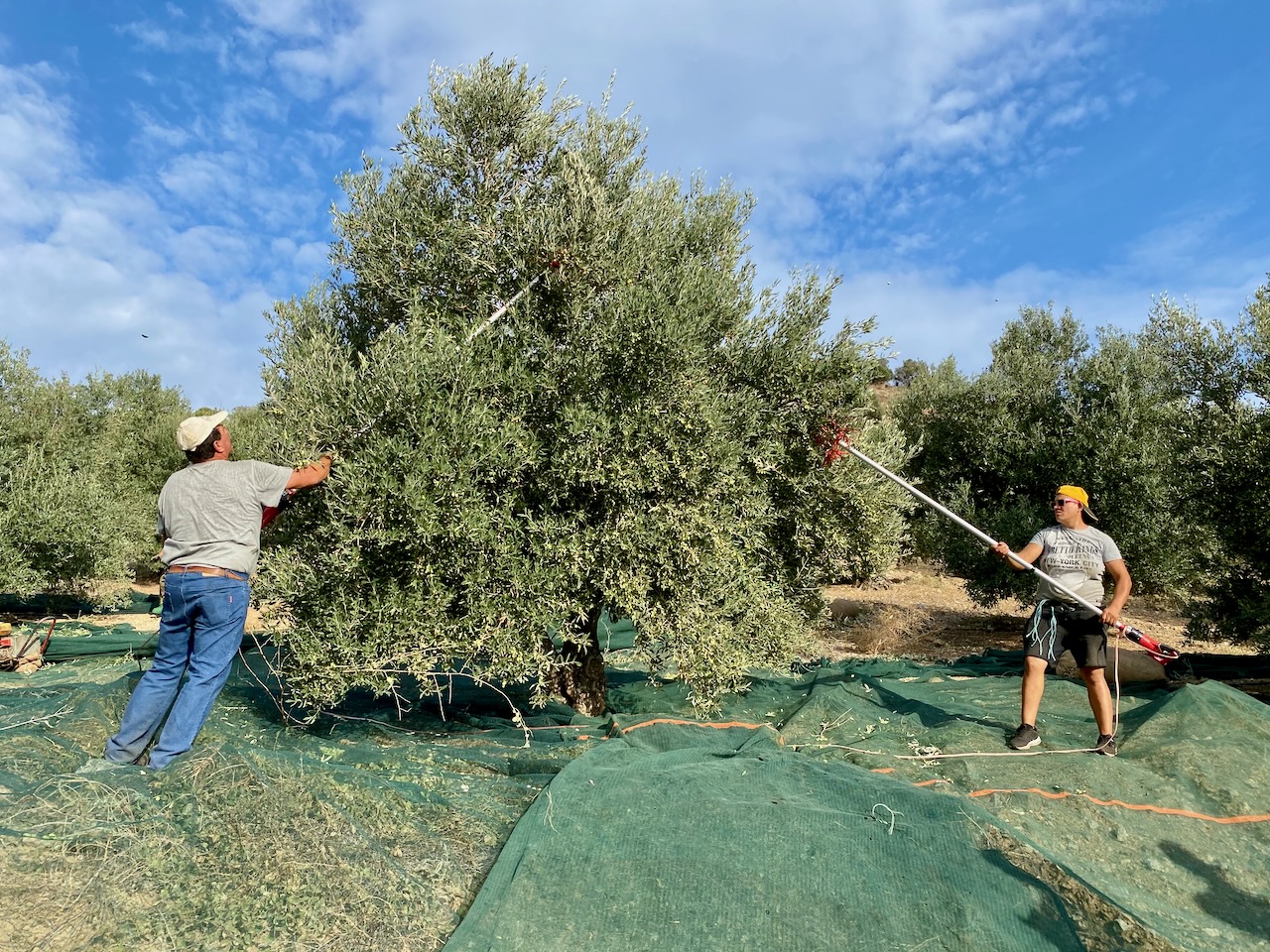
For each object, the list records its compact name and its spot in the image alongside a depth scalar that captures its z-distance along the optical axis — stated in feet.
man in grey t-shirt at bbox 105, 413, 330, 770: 16.06
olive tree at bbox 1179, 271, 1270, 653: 32.01
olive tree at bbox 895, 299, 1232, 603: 46.57
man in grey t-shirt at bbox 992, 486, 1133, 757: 22.09
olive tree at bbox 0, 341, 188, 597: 47.21
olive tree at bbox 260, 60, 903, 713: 19.67
